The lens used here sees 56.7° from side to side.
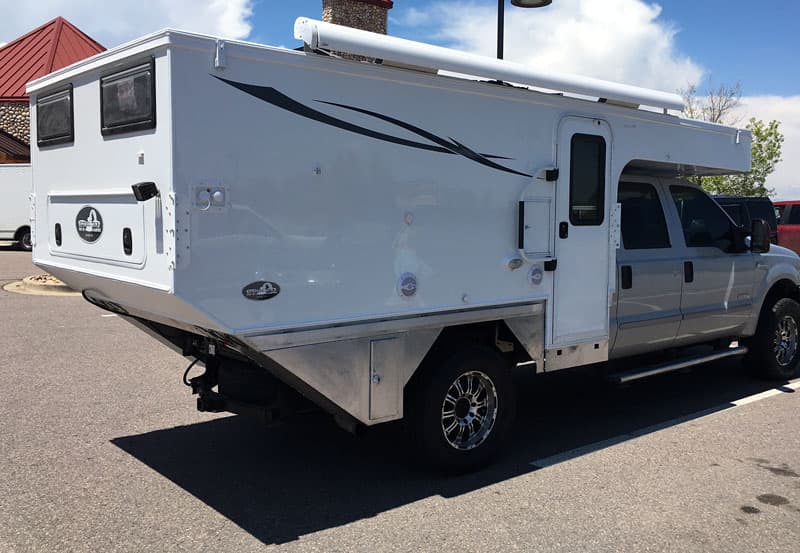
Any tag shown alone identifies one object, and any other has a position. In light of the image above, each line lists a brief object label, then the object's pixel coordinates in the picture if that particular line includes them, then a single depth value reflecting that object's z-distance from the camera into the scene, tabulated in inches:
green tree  1135.0
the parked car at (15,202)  822.5
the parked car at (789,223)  796.0
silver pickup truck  241.6
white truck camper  147.9
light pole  341.7
